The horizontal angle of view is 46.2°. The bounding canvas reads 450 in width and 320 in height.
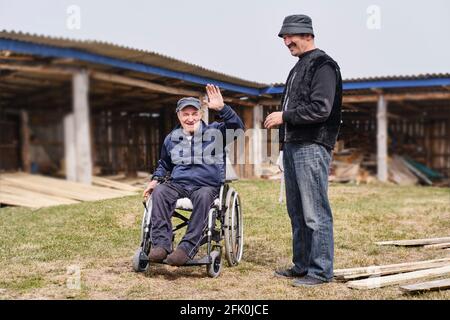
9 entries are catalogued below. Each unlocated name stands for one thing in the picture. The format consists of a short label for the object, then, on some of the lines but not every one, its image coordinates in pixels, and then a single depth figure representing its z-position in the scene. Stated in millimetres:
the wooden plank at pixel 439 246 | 4688
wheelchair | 3500
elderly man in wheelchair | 3434
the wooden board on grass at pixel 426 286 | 3057
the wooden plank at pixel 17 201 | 7535
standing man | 3234
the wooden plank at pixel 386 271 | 3466
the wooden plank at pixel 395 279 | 3262
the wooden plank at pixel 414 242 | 4828
